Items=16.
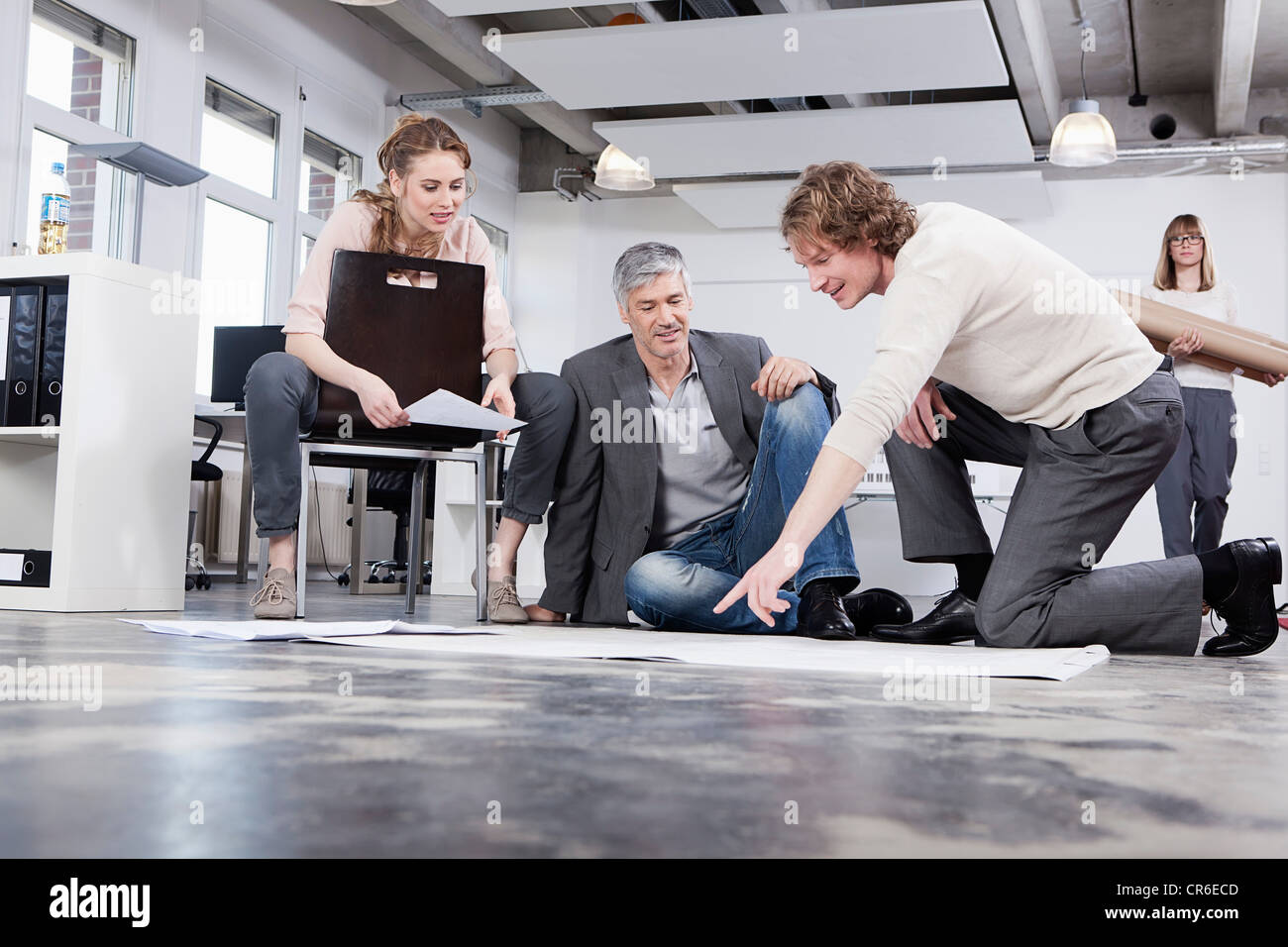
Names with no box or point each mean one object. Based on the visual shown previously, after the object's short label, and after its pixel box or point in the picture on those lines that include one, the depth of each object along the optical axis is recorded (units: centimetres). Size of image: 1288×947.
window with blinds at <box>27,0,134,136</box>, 513
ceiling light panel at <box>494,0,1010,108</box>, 527
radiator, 624
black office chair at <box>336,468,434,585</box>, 601
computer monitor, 558
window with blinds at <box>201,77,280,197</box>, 623
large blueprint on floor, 140
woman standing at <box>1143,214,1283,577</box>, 420
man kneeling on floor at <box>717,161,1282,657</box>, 183
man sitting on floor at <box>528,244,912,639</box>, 222
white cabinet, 247
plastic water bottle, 285
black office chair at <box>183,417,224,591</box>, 491
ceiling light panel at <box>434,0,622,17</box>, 524
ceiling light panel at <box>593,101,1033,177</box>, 637
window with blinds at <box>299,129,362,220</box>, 706
